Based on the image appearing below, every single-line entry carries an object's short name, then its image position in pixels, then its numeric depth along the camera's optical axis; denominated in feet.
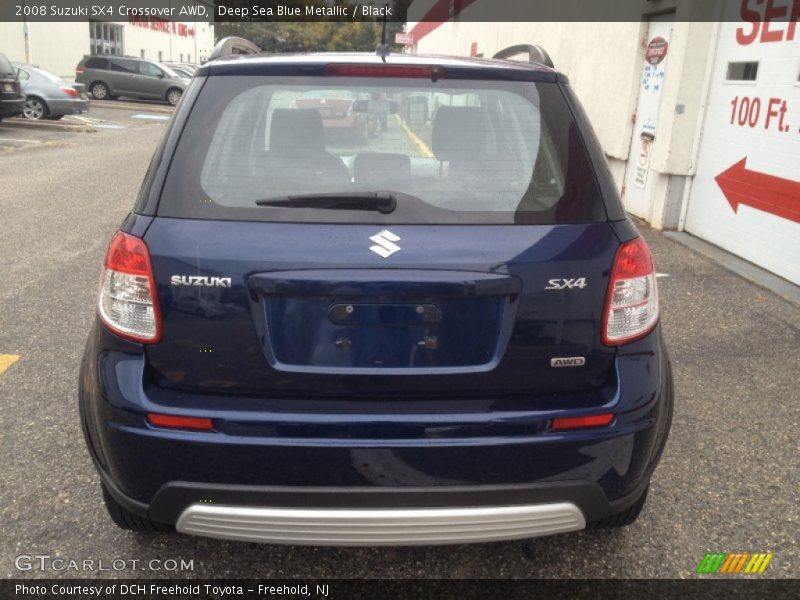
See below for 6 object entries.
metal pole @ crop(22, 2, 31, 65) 90.12
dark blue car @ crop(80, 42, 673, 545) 6.73
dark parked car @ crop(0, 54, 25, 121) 52.70
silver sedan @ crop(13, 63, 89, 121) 63.26
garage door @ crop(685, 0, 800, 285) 20.38
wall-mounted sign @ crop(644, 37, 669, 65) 27.04
